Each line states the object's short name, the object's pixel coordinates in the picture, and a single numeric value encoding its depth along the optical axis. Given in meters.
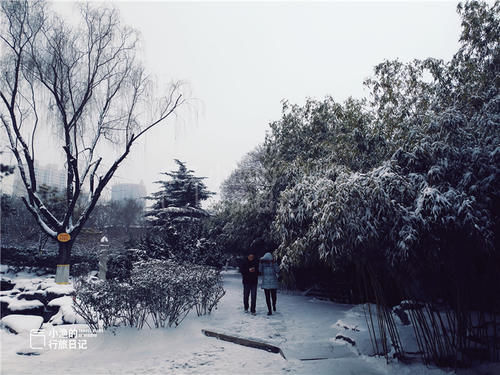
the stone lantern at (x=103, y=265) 13.13
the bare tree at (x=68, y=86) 10.29
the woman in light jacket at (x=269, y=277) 7.21
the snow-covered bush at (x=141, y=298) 5.63
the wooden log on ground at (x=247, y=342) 4.82
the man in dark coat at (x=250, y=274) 7.26
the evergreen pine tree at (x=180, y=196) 18.48
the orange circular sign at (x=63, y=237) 10.80
